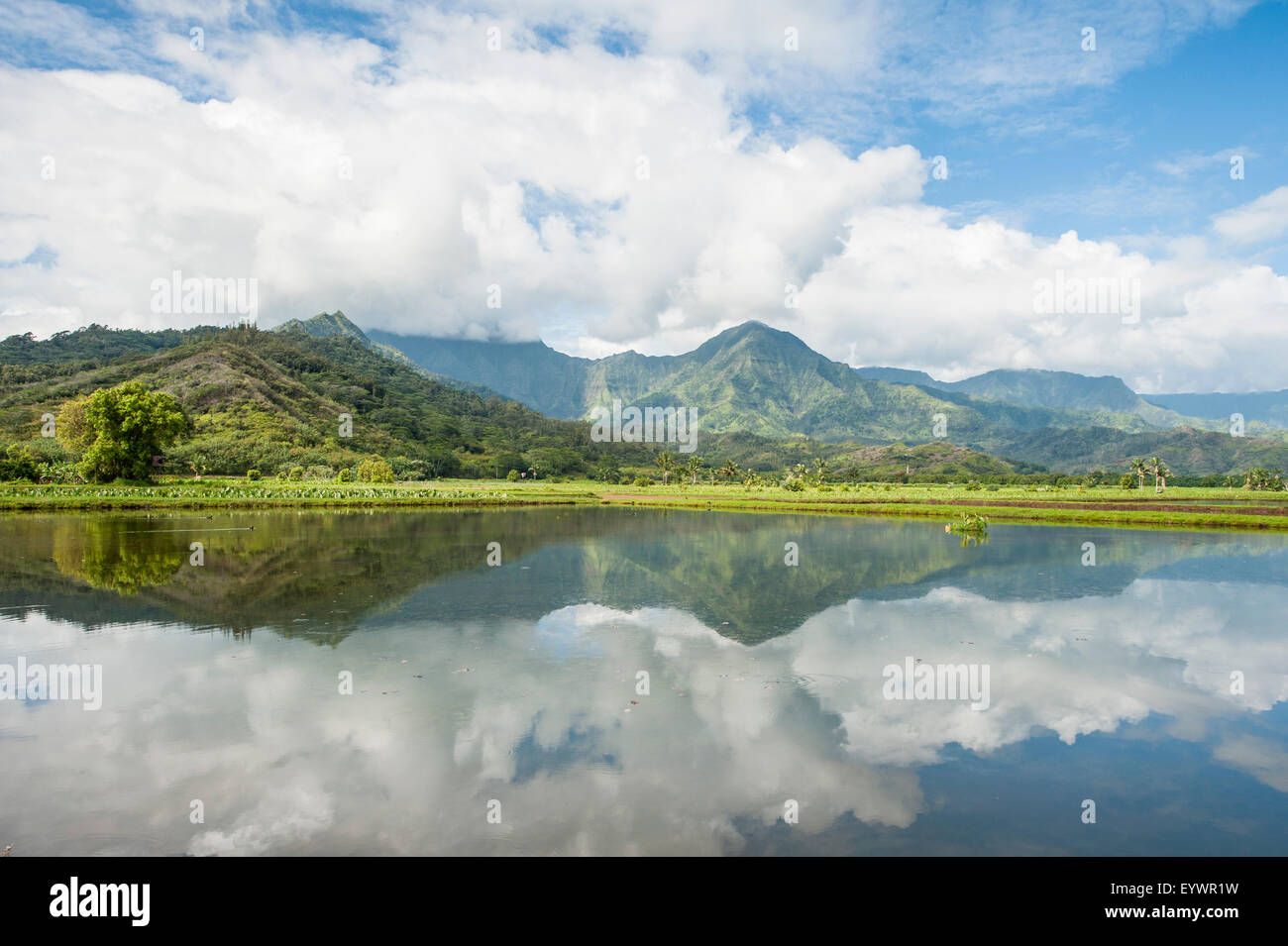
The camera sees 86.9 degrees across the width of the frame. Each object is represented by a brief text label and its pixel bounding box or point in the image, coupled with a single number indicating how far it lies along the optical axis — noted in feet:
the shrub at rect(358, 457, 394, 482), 404.98
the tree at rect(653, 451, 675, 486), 503.90
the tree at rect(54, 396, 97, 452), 349.84
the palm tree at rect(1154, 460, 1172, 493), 347.97
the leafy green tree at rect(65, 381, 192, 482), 274.16
